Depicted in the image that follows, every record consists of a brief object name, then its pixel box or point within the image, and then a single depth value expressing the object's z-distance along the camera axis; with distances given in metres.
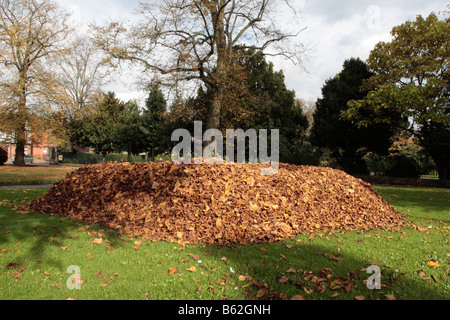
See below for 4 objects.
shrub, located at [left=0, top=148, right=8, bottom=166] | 25.59
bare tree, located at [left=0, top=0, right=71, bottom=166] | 21.52
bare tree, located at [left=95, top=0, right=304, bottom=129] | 10.86
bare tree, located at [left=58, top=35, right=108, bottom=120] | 37.56
